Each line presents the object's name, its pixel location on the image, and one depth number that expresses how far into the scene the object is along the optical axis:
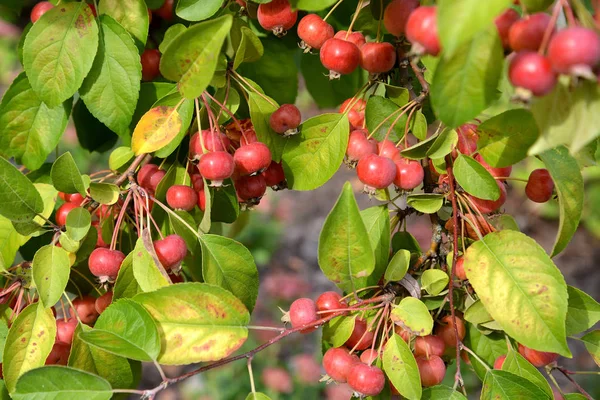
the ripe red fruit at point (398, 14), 0.92
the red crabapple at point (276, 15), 0.94
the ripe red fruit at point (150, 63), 0.99
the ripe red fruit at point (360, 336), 0.94
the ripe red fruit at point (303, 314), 0.91
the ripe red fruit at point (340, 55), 0.93
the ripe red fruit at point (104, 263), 0.93
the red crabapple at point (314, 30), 0.95
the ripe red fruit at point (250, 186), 0.96
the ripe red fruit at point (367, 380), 0.90
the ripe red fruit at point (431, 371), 0.93
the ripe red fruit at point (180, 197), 0.94
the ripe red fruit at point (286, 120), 0.94
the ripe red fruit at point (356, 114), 0.98
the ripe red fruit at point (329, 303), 0.93
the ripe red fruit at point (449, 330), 0.95
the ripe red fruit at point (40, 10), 0.97
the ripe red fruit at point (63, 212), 0.96
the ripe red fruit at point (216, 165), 0.92
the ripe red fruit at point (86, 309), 0.98
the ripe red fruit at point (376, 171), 0.92
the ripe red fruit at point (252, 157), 0.93
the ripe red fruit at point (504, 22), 0.83
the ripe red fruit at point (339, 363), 0.92
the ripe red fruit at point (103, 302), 0.96
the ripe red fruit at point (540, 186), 0.94
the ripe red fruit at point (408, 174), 0.93
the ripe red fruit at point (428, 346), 0.94
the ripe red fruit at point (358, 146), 0.94
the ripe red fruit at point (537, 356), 0.94
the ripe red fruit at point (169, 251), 0.93
